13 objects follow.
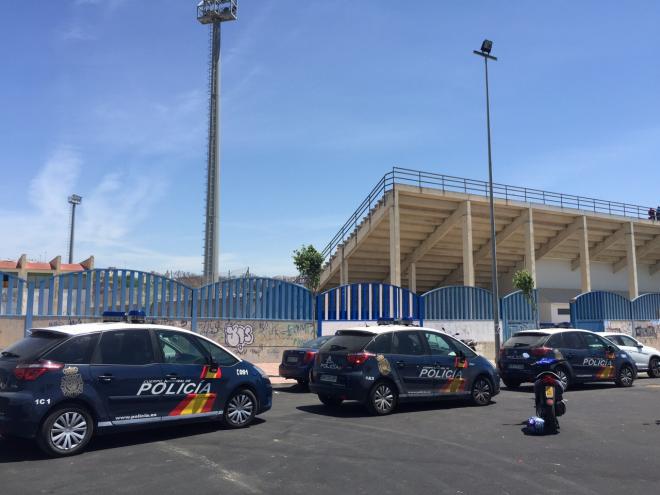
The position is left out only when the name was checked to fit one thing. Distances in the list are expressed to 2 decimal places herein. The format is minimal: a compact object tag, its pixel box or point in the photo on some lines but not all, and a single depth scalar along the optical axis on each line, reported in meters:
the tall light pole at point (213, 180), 35.78
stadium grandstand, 30.41
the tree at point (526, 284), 25.14
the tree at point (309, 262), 21.66
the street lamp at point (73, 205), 75.55
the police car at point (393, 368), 9.98
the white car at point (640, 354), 18.27
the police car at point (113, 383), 6.77
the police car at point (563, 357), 14.24
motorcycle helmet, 8.67
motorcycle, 8.86
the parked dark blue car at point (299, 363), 13.80
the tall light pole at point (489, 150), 21.34
